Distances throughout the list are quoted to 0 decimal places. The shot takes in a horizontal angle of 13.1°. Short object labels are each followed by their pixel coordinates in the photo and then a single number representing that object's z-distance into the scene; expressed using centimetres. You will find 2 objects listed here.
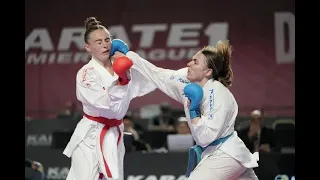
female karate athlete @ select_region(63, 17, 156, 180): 1055
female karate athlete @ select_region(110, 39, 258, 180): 962
